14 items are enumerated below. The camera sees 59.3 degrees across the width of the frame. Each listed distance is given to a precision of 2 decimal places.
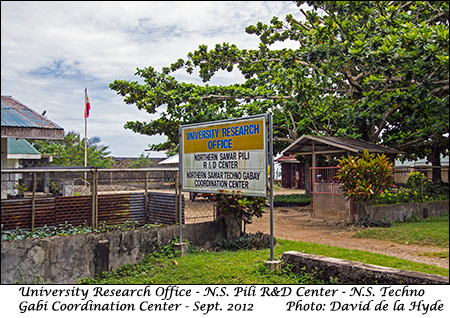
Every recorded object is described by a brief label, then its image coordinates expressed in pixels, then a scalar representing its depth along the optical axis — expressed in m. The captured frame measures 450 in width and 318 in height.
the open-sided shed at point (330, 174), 12.67
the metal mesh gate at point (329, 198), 12.56
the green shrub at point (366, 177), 11.52
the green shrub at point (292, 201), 19.28
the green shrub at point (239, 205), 8.53
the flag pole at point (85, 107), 22.43
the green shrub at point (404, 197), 13.07
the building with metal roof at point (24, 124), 7.39
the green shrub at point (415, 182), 14.35
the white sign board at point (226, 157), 6.60
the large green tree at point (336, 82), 11.98
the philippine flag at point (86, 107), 22.45
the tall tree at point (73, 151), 28.95
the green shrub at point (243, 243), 8.44
